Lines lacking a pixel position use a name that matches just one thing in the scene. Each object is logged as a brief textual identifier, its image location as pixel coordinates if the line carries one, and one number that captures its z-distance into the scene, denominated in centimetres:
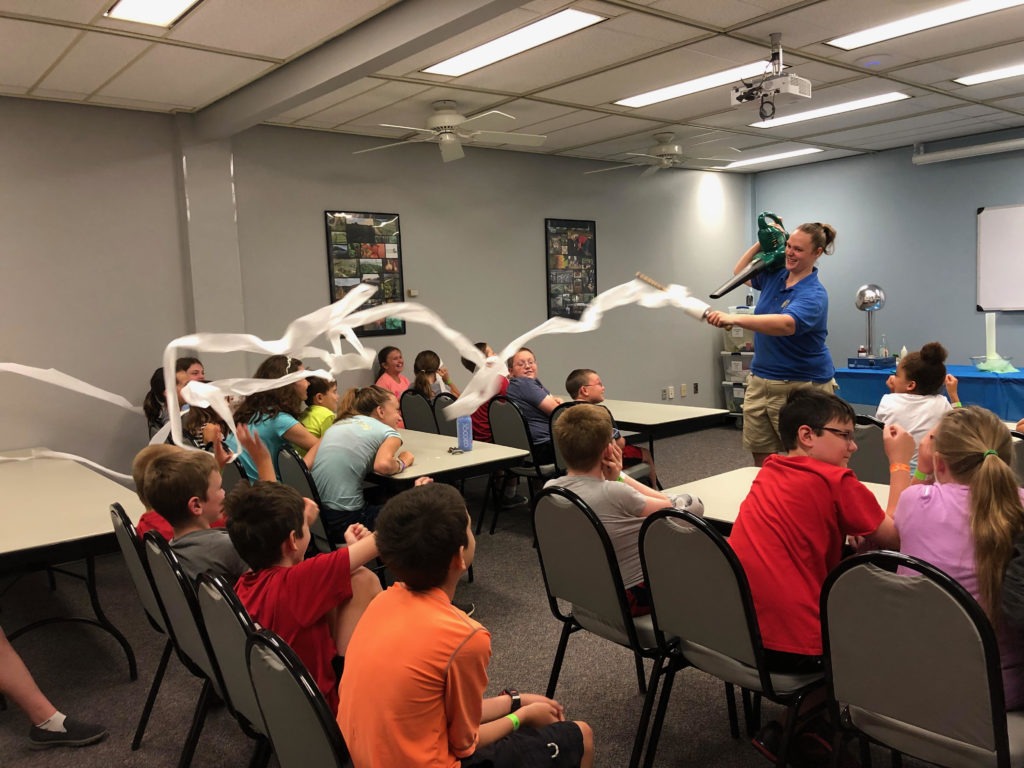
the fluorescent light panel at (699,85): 488
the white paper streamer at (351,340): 266
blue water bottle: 397
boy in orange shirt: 142
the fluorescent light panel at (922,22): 398
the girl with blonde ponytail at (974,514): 163
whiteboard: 718
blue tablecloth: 619
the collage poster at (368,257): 611
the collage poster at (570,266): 749
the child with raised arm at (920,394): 331
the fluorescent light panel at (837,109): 584
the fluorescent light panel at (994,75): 520
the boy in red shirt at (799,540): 191
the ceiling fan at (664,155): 681
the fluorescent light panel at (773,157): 792
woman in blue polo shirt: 327
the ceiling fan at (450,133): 534
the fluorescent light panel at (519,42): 385
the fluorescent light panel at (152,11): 340
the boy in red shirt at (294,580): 190
